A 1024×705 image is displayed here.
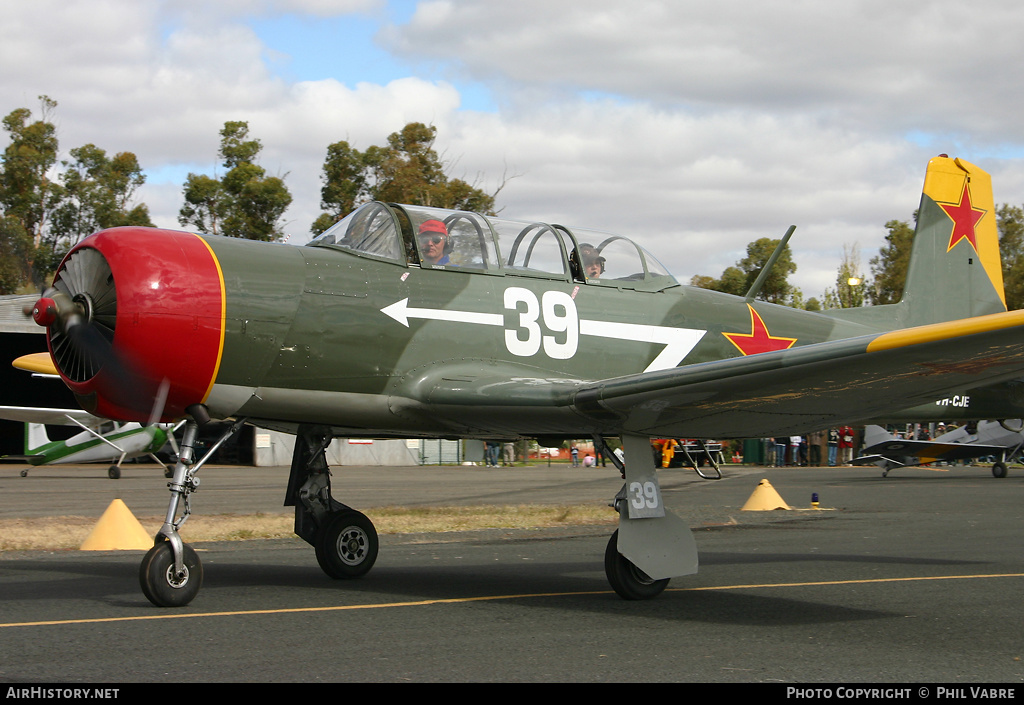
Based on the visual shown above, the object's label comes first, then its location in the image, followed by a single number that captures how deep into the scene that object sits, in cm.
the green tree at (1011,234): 6894
